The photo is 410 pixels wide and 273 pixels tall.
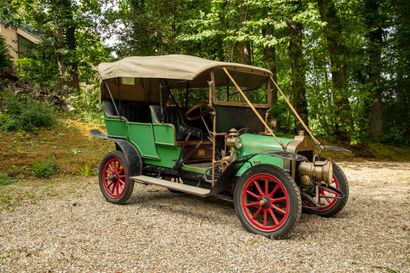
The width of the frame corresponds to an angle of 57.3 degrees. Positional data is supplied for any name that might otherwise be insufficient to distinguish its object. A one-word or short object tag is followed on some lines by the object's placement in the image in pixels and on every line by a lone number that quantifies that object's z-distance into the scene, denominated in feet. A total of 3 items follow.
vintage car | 14.02
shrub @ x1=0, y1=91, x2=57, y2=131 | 32.42
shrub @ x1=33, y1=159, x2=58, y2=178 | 25.24
